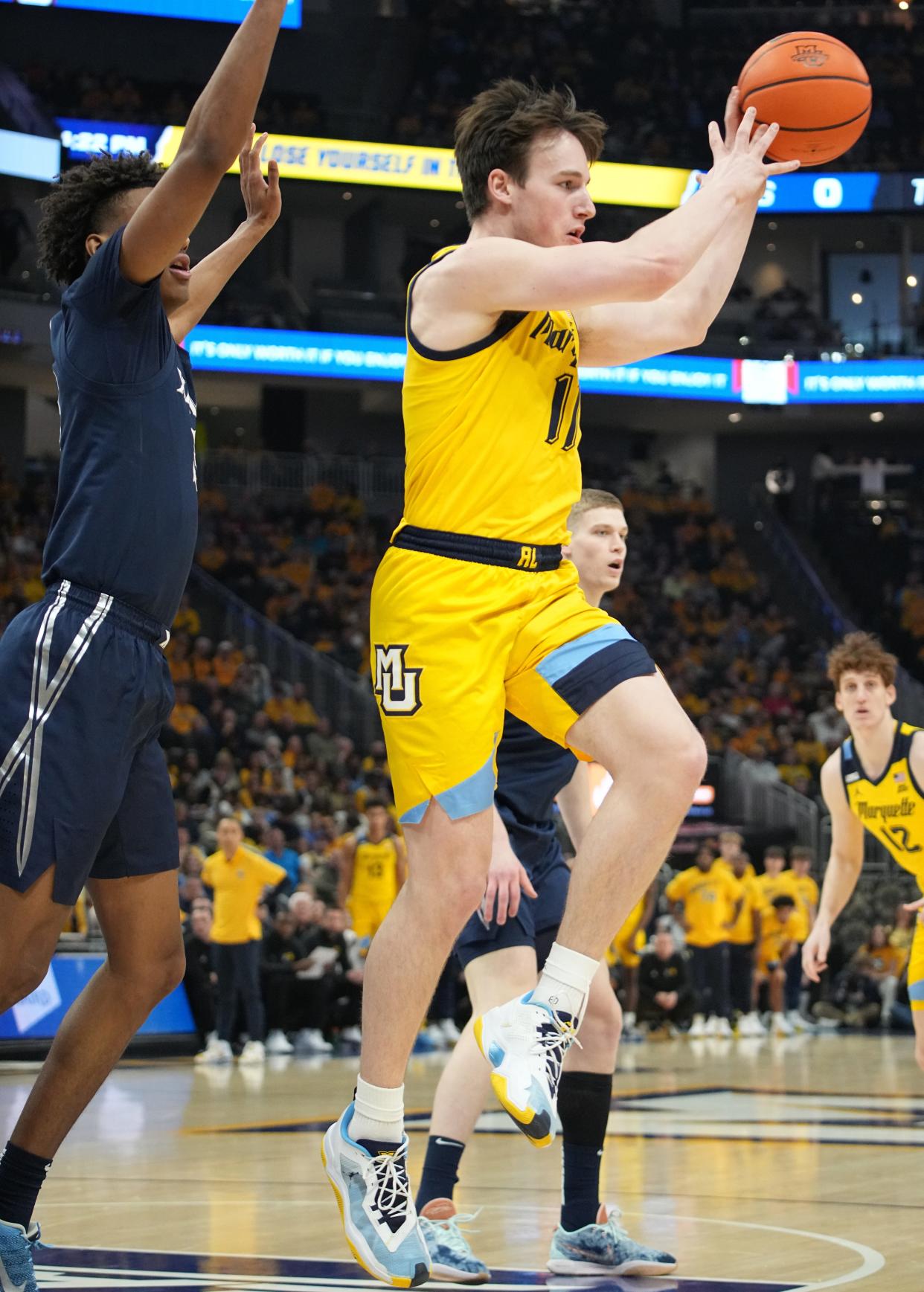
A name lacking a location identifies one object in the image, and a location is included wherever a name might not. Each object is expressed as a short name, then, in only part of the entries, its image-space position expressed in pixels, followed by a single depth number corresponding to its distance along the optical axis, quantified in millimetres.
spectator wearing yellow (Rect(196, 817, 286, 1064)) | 13883
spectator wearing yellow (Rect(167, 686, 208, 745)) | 19719
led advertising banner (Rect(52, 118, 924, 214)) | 27094
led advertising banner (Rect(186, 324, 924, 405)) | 28594
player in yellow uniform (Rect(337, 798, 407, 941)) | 15062
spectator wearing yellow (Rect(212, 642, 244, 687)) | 22344
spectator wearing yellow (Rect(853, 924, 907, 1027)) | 18078
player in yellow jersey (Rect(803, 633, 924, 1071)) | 7310
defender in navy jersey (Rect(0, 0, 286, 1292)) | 3742
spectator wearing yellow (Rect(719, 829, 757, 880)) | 17500
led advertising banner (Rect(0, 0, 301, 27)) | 29219
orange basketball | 4508
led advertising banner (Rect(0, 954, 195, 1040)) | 13125
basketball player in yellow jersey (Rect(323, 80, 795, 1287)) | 3891
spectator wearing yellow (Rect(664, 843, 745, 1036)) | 17281
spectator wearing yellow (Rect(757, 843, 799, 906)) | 18484
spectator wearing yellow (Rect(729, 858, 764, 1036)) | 17469
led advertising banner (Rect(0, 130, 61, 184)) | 24922
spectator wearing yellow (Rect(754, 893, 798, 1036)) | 18188
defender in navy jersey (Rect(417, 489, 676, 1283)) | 5031
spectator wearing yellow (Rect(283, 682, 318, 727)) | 22656
